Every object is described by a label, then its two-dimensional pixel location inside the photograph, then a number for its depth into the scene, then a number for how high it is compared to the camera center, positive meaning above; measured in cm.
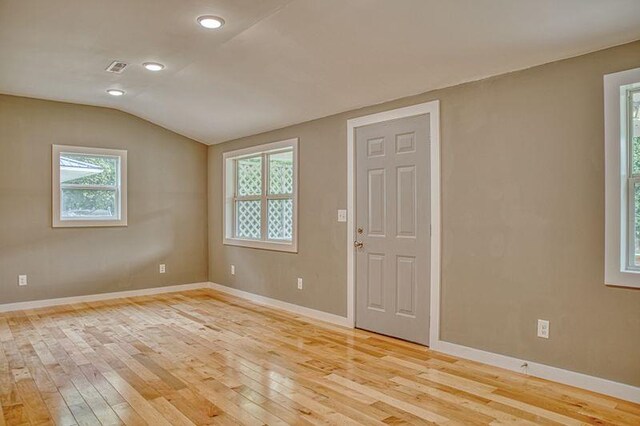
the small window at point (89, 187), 572 +32
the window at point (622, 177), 283 +22
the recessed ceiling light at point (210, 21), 314 +135
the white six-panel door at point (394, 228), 399 -15
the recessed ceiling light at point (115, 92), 517 +139
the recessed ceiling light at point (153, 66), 419 +138
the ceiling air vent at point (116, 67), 419 +138
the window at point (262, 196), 555 +21
